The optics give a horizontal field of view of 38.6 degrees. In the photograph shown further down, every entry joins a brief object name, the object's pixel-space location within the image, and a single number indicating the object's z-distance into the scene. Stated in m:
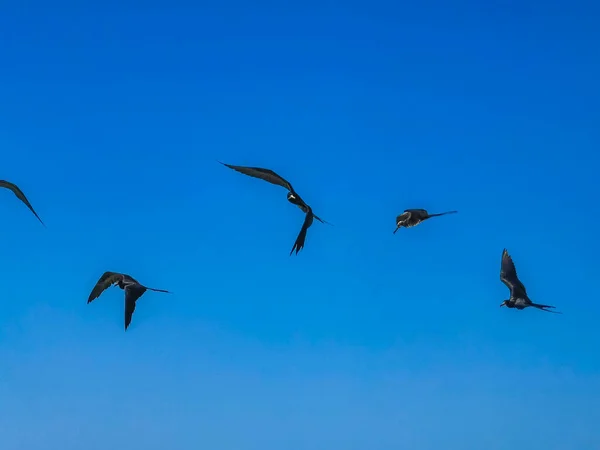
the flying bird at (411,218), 34.53
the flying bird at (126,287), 35.19
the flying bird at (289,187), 30.59
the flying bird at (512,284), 37.53
